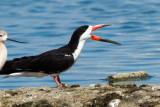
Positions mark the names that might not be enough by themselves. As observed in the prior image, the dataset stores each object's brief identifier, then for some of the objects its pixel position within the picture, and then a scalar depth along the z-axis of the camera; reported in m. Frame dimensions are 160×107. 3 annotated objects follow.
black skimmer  19.27
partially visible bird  18.59
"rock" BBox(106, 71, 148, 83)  22.86
